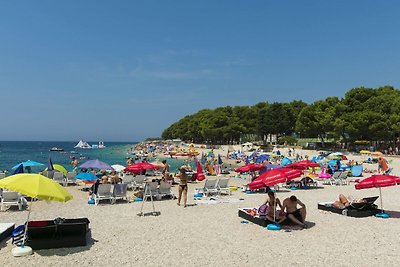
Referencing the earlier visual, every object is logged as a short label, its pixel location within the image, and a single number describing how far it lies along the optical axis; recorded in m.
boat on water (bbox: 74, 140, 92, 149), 141.75
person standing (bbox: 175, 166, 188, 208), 13.25
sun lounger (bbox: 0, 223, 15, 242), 8.56
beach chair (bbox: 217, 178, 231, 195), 16.39
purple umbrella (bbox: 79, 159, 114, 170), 17.00
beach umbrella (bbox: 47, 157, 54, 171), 21.09
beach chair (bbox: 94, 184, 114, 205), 13.95
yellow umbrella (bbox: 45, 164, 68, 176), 19.56
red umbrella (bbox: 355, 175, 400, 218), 11.01
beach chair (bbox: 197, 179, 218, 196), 16.25
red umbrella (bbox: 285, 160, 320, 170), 19.02
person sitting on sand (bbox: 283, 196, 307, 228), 10.23
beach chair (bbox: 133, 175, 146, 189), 18.11
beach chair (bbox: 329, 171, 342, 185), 20.98
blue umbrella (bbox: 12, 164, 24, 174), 15.70
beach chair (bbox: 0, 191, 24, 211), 12.77
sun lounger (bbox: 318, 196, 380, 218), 11.52
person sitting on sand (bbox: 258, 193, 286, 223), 10.23
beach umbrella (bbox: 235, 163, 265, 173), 18.92
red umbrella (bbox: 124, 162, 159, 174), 18.95
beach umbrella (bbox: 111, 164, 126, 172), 20.10
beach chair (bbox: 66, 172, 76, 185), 20.61
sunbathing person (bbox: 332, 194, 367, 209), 11.84
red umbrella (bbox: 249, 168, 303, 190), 10.60
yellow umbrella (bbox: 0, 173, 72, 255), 7.17
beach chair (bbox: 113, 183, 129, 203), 14.18
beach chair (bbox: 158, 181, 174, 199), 14.99
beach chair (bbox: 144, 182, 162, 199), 14.54
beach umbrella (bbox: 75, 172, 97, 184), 16.45
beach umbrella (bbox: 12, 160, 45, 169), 19.77
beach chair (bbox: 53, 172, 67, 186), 19.98
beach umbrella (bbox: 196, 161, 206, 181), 18.83
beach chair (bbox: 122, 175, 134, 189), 17.92
